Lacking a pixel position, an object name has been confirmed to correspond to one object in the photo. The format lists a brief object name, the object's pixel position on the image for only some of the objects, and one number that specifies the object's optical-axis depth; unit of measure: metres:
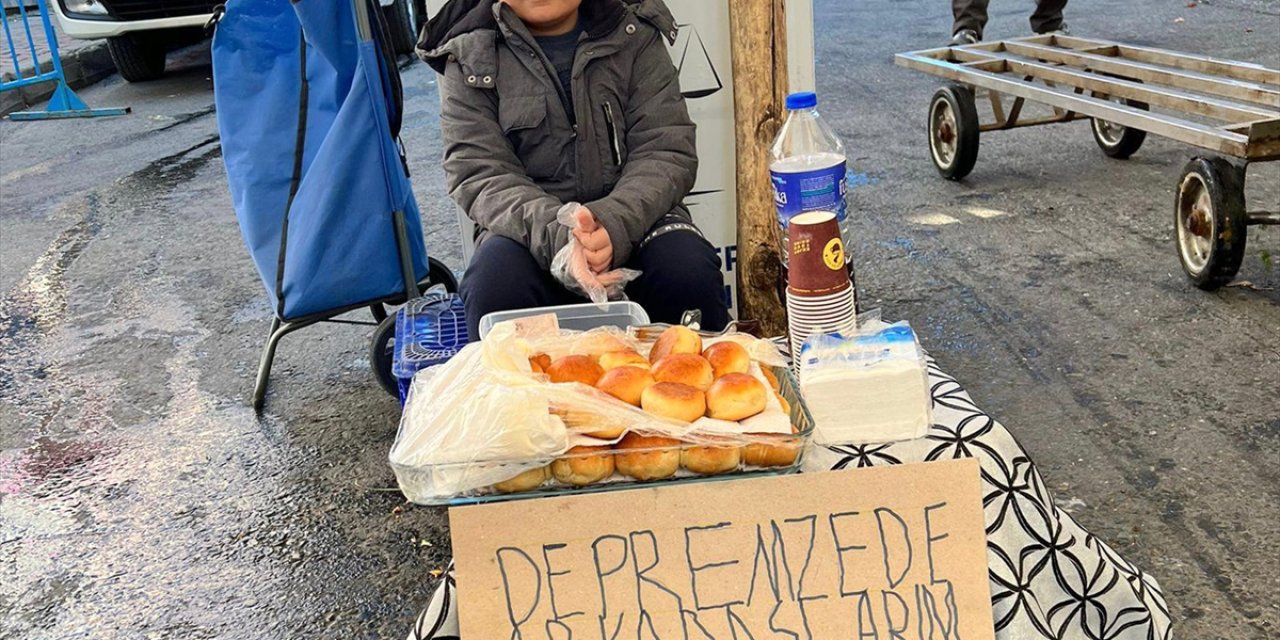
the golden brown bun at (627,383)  1.65
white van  9.09
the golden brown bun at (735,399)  1.60
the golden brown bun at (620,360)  1.76
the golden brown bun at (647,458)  1.55
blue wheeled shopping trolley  3.05
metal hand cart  3.54
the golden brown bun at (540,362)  1.78
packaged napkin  1.70
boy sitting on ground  2.52
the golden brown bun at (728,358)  1.74
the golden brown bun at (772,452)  1.55
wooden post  2.68
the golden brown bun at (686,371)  1.67
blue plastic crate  2.66
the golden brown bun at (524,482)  1.57
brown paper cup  1.86
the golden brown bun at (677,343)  1.79
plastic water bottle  2.03
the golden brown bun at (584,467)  1.55
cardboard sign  1.58
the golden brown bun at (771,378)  1.75
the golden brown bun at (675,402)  1.59
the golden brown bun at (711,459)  1.56
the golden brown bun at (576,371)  1.71
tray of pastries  1.53
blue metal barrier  8.59
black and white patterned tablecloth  1.72
